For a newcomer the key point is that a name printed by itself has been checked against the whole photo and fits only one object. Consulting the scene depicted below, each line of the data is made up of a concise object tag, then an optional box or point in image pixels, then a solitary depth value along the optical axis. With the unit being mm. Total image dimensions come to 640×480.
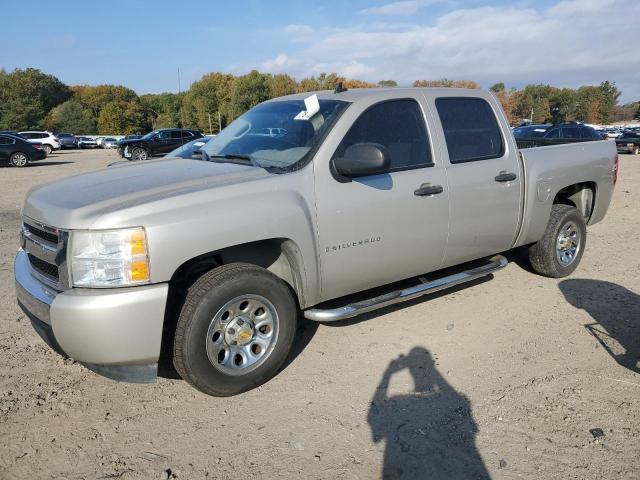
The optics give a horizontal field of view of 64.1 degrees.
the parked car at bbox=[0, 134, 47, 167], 22656
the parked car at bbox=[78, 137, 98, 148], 52438
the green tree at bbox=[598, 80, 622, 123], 124500
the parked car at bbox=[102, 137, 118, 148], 52047
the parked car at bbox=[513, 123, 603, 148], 17656
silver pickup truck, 2861
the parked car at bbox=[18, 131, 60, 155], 36019
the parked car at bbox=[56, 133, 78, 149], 49531
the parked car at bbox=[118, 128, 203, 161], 24688
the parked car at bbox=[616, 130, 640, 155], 29422
